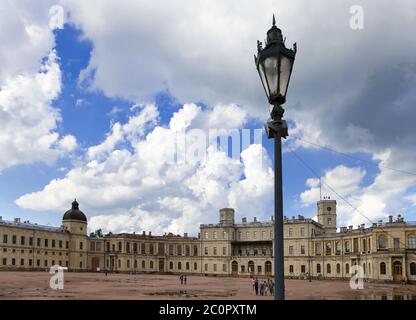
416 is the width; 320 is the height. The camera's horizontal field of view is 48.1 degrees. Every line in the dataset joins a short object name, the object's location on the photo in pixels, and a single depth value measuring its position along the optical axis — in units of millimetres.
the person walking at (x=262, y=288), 34031
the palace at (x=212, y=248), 86500
